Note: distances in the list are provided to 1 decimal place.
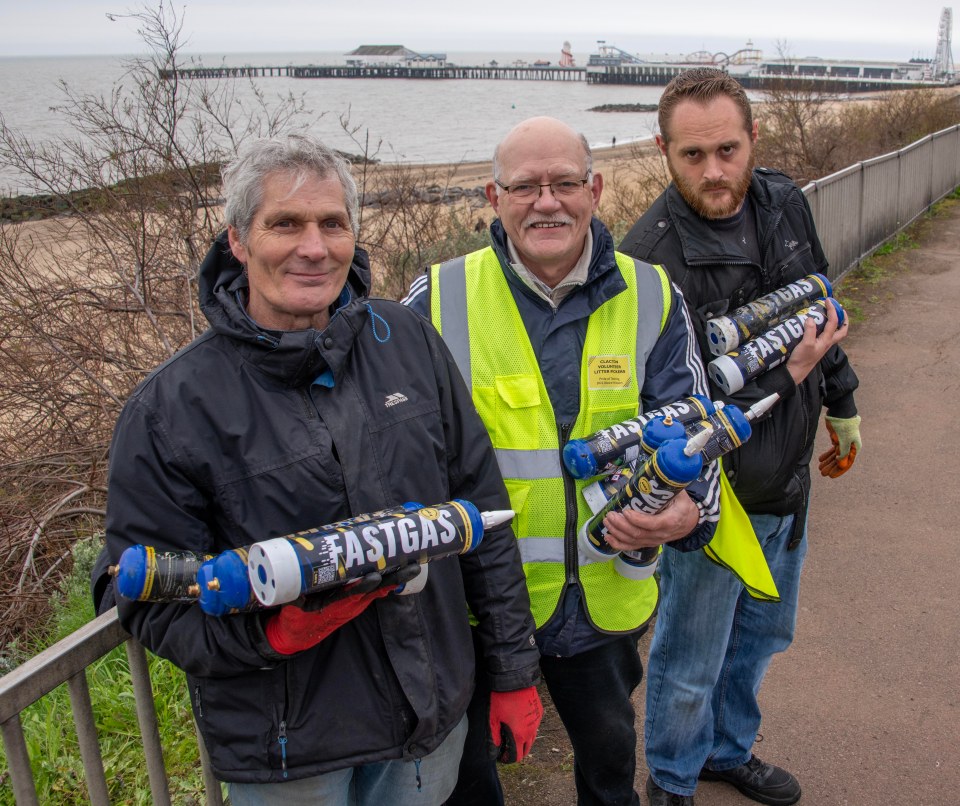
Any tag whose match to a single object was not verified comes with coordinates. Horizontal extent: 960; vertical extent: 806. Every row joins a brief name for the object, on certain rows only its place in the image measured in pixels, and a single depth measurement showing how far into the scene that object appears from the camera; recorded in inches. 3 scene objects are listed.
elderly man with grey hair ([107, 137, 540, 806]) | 74.6
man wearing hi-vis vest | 98.3
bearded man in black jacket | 110.5
